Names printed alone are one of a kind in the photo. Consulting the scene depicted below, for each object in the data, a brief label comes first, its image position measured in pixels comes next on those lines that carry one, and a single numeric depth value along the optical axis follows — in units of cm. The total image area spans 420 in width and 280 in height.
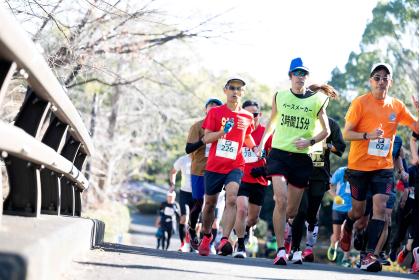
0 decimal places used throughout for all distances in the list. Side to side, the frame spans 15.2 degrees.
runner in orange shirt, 1761
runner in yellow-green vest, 1634
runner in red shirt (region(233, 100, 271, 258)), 2040
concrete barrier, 502
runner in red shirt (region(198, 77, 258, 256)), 1807
